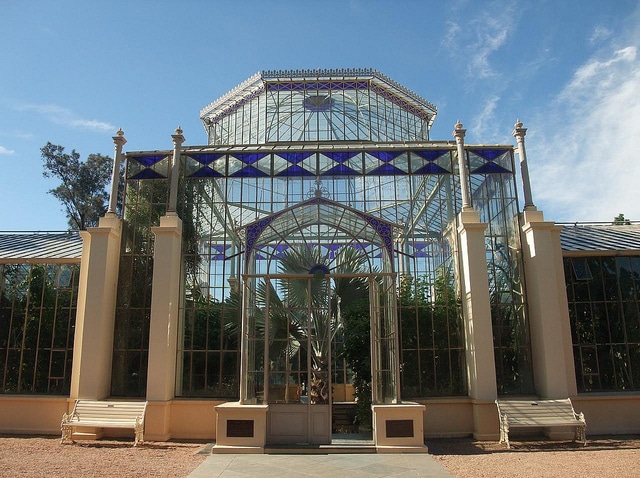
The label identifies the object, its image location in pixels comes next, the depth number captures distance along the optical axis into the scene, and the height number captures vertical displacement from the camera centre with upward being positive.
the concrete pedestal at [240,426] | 10.91 -1.40
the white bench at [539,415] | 11.42 -1.31
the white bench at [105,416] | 11.70 -1.29
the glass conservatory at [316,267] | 12.02 +2.21
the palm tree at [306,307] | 11.81 +1.10
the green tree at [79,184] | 28.67 +9.35
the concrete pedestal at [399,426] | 10.80 -1.41
